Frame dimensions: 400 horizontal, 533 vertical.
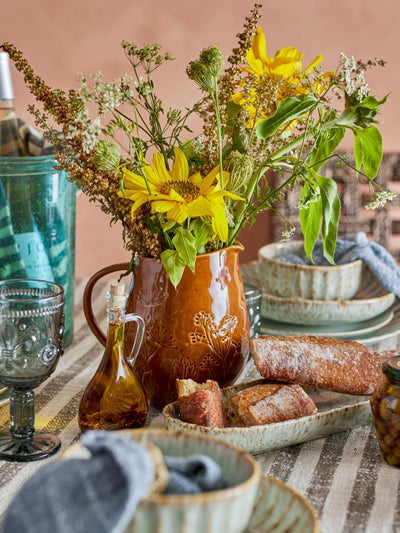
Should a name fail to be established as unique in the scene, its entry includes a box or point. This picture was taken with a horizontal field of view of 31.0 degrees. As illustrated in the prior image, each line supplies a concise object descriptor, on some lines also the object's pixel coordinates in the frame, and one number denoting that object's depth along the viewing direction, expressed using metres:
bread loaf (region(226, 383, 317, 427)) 0.85
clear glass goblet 0.84
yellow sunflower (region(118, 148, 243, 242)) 0.85
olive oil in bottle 0.88
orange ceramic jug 0.95
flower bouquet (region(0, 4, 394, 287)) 0.86
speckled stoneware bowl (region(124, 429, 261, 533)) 0.49
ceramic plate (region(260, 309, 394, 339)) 1.28
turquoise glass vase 1.15
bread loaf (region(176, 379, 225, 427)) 0.83
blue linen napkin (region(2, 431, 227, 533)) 0.48
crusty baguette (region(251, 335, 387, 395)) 0.92
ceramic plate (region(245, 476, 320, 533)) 0.60
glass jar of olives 0.79
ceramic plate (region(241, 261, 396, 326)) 1.29
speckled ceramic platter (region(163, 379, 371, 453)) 0.82
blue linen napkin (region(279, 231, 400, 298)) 1.37
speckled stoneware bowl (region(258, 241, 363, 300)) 1.34
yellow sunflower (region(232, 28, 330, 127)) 0.93
